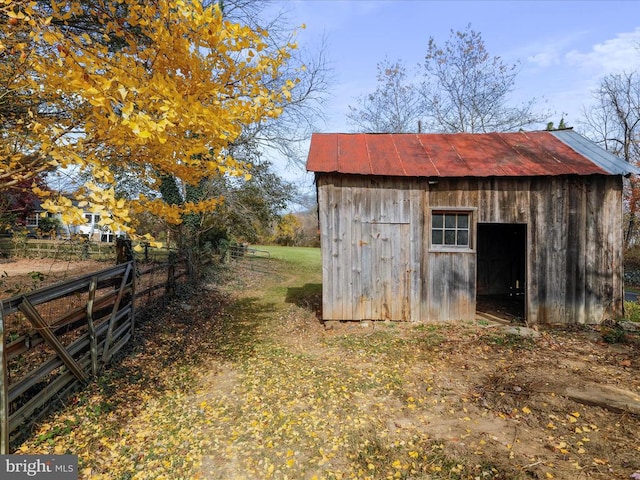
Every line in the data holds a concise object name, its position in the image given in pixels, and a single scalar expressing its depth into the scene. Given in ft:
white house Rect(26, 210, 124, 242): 88.20
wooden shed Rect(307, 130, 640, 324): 26.16
